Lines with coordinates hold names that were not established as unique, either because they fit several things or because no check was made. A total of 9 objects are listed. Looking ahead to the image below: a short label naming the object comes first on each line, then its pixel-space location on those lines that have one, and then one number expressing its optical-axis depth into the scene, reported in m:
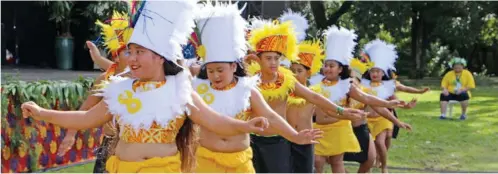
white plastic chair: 11.13
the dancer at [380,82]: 7.58
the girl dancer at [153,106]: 3.40
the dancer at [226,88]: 4.24
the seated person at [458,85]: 10.12
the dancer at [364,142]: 6.78
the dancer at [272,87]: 5.20
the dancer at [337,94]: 6.33
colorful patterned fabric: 6.59
